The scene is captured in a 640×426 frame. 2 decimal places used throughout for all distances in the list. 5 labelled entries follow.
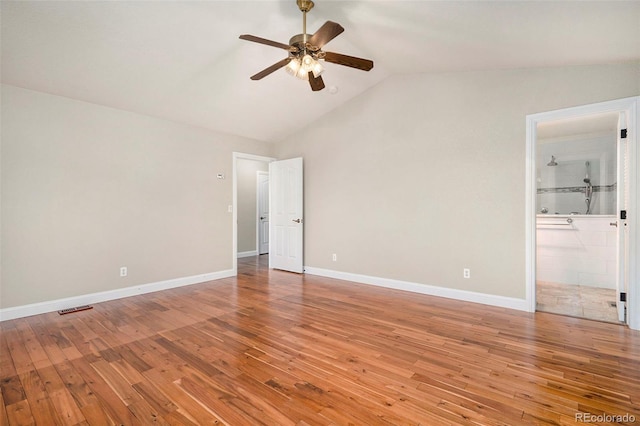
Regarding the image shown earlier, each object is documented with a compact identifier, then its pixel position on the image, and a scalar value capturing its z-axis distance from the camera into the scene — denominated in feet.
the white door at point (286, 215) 18.42
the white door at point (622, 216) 9.87
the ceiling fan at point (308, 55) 7.97
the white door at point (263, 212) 26.07
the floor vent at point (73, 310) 11.27
